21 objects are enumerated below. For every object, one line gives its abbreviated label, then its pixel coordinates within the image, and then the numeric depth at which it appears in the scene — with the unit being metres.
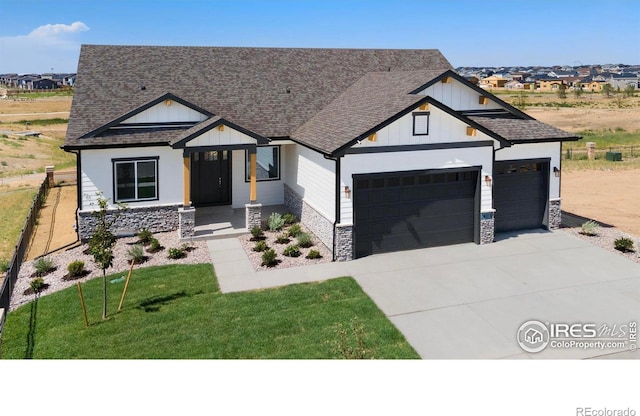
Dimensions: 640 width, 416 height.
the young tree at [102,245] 10.74
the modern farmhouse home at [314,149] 14.58
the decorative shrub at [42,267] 13.57
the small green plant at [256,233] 16.30
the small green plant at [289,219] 17.72
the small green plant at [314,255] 14.41
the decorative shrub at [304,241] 15.38
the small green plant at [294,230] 16.34
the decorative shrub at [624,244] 14.91
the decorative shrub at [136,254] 14.25
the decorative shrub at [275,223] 17.08
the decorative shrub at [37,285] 12.44
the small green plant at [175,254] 14.61
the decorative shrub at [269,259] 13.85
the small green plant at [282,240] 15.79
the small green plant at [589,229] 16.62
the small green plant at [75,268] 13.18
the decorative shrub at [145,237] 16.06
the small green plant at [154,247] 15.19
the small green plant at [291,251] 14.68
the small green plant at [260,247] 15.02
